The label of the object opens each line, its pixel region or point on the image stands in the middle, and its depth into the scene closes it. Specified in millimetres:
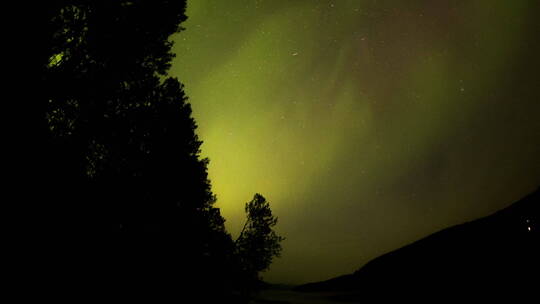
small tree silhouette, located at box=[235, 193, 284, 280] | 25625
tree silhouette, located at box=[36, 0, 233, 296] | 7750
